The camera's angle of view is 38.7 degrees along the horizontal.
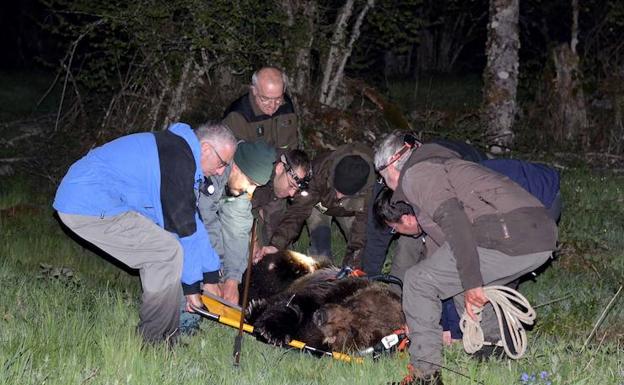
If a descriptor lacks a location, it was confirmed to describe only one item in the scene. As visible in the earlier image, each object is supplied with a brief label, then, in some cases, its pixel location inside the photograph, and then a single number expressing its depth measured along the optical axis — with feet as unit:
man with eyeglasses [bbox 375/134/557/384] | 16.57
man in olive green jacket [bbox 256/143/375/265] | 24.94
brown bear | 19.98
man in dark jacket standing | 26.27
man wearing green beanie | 22.08
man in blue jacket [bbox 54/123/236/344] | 18.52
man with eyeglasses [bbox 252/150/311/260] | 24.06
